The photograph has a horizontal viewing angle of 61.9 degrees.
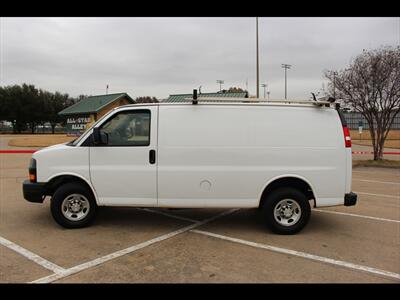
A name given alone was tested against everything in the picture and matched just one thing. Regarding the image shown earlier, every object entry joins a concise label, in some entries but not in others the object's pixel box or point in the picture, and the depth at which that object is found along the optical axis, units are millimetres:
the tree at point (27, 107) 64438
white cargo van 5324
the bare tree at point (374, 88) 15242
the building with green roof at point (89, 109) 38938
